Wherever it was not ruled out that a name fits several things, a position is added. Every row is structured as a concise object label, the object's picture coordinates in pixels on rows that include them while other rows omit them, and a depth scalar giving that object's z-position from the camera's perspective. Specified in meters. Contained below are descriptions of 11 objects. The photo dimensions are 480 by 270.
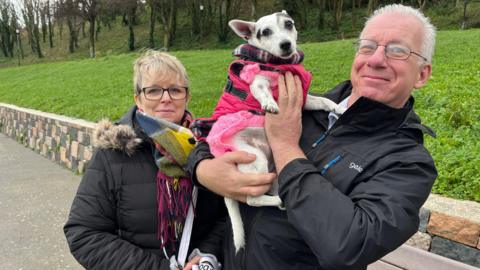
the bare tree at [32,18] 48.03
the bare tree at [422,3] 25.27
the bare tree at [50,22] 43.61
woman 2.06
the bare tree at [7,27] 51.91
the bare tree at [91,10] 34.00
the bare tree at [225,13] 31.62
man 1.37
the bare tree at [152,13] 32.98
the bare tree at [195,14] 34.09
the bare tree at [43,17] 47.16
